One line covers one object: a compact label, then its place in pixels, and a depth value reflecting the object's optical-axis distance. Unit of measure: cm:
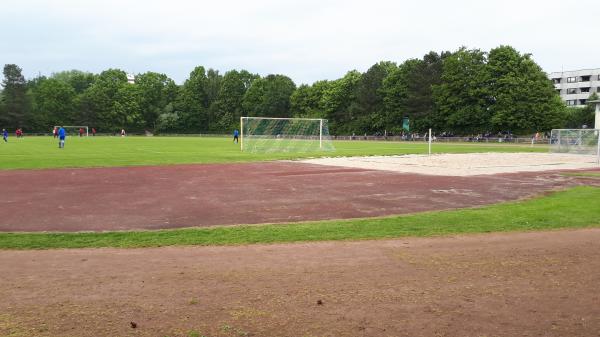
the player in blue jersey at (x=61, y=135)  4209
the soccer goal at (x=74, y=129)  10906
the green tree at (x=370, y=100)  9163
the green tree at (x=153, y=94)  12300
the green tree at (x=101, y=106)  11369
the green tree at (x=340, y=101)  10025
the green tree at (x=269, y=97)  11550
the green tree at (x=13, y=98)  10262
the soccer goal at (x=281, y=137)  4875
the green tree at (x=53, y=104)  11056
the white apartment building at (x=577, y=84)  10600
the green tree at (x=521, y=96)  6888
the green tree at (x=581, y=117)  7681
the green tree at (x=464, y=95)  7444
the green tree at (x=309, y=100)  10644
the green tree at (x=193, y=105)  12256
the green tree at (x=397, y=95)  8656
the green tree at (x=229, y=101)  12075
